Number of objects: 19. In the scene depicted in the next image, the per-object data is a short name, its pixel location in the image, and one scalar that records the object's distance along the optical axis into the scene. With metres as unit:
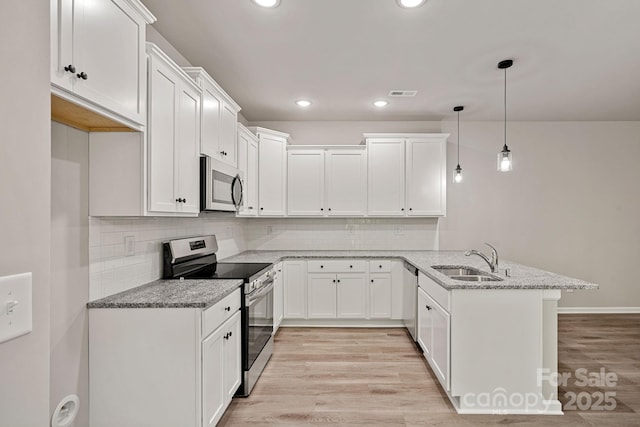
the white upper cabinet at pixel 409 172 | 4.45
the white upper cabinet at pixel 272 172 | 4.36
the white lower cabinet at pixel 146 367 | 1.85
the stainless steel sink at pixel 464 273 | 3.00
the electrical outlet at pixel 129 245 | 2.19
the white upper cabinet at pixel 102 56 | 1.33
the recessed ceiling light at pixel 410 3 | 2.14
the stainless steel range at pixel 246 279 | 2.59
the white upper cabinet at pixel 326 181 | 4.52
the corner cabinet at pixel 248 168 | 3.76
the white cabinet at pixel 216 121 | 2.63
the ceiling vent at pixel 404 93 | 3.71
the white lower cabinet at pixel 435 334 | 2.50
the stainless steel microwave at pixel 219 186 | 2.60
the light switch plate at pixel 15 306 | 0.65
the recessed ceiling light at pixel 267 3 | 2.16
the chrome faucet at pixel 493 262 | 2.86
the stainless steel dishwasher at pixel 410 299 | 3.60
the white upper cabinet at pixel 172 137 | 1.97
